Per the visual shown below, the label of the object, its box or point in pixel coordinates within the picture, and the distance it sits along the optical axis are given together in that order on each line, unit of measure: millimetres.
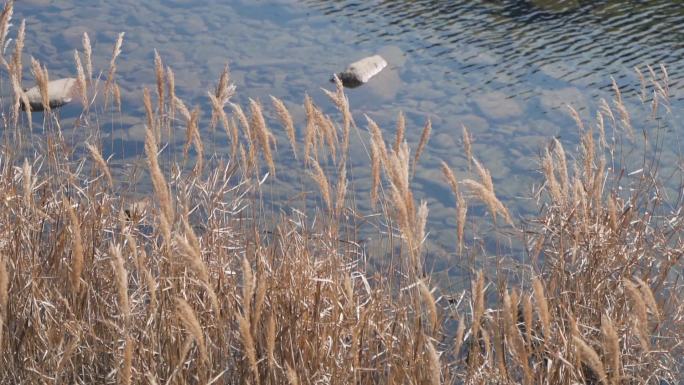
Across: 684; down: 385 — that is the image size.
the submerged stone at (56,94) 13055
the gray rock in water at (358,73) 13727
